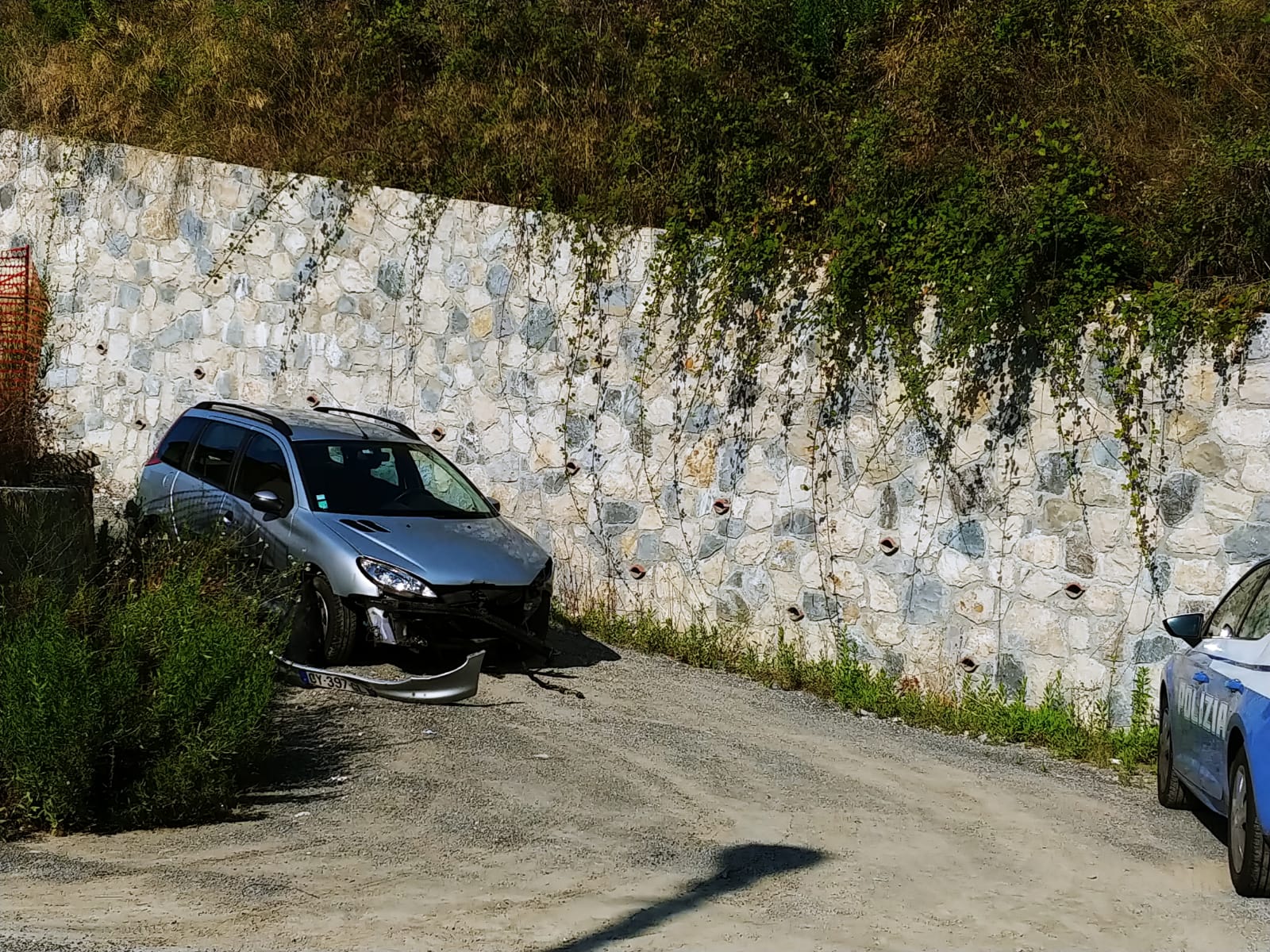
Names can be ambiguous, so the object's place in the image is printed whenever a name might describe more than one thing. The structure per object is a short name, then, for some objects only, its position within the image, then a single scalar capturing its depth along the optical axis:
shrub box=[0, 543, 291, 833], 6.85
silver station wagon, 10.45
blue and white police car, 6.42
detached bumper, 9.48
